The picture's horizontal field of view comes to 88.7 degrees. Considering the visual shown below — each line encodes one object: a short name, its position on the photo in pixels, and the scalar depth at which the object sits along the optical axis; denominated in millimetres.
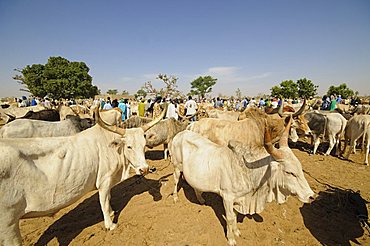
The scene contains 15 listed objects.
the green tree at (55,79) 31652
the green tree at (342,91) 34594
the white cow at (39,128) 5191
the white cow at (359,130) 6586
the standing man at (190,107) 12078
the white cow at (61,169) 2146
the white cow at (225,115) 10336
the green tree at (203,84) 66625
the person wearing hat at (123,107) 11727
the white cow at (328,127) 7566
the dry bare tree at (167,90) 24266
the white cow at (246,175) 2699
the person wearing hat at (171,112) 10289
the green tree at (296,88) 37312
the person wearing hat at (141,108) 12570
